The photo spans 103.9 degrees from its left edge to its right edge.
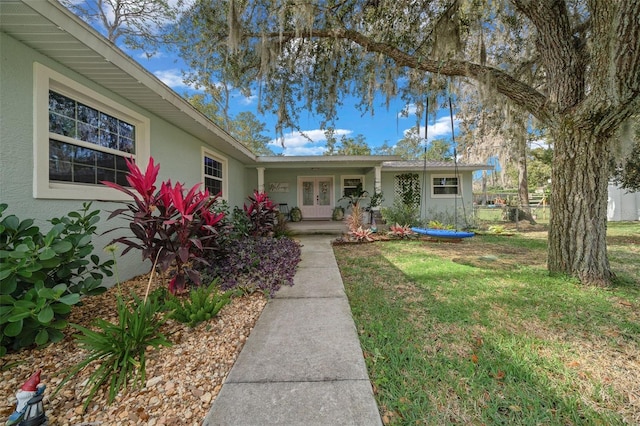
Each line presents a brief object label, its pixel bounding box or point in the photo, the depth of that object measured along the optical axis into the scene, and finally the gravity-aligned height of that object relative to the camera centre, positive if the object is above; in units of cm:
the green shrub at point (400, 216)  829 -7
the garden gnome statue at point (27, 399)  124 -90
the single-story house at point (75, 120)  234 +135
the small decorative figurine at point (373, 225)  788 -35
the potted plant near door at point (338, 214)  1091 +4
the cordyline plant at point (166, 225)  254 -8
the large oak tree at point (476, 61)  304 +293
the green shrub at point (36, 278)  165 -44
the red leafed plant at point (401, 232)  736 -53
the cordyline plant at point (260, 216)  598 +1
